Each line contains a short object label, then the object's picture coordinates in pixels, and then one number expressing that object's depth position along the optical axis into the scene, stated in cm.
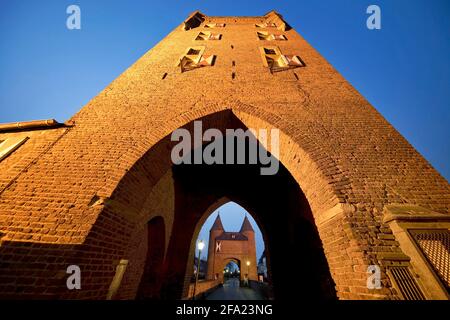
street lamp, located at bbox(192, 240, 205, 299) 1002
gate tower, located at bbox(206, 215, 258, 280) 2736
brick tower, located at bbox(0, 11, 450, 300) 251
